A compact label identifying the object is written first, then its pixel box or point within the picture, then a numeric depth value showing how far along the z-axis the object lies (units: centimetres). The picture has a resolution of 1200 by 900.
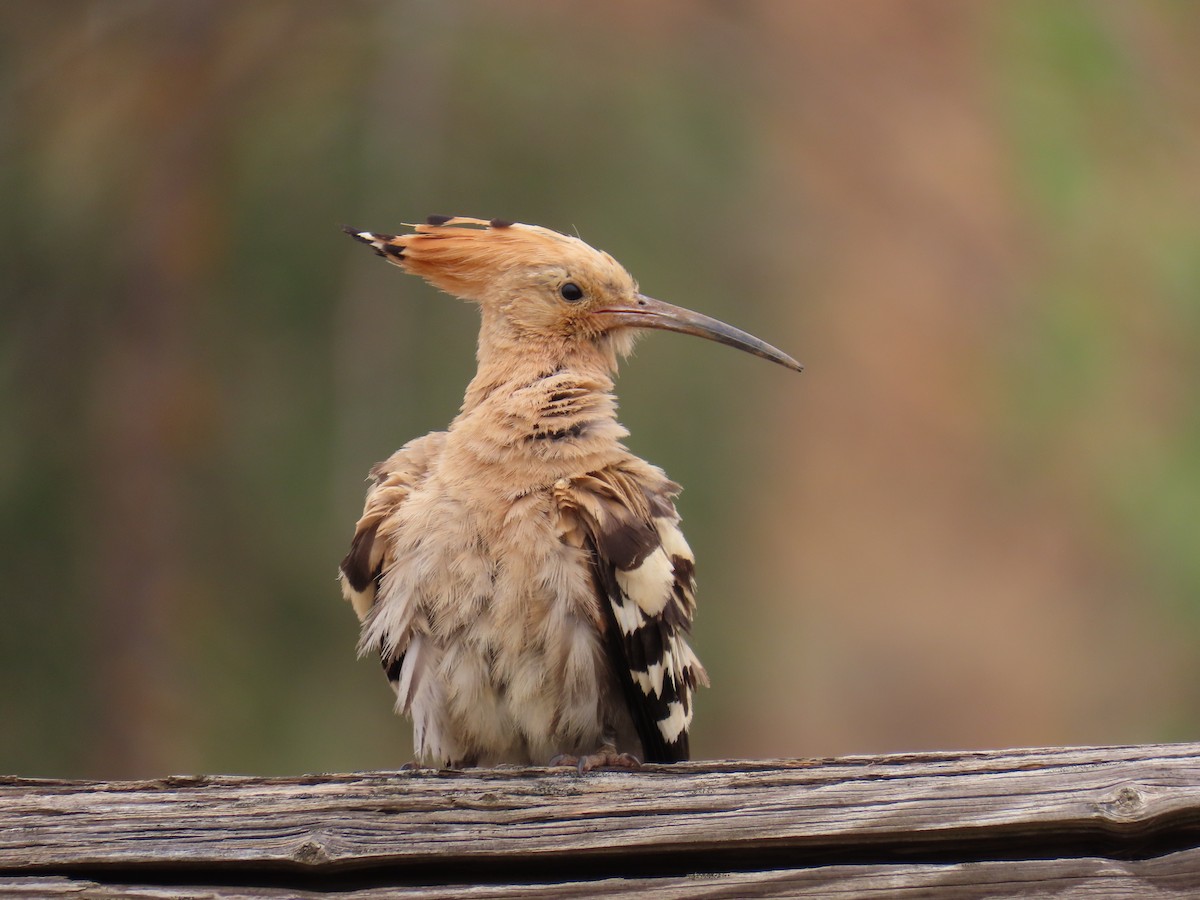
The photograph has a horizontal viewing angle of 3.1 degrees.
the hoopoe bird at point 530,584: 533
